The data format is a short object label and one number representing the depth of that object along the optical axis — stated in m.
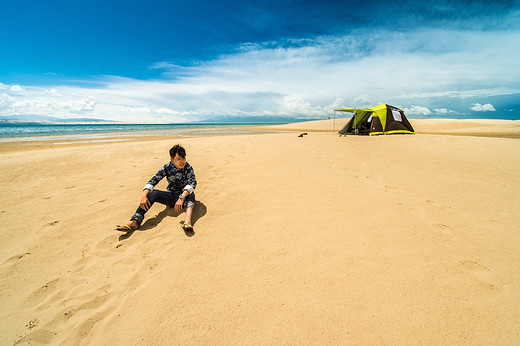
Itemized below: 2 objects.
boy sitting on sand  3.94
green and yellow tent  17.58
